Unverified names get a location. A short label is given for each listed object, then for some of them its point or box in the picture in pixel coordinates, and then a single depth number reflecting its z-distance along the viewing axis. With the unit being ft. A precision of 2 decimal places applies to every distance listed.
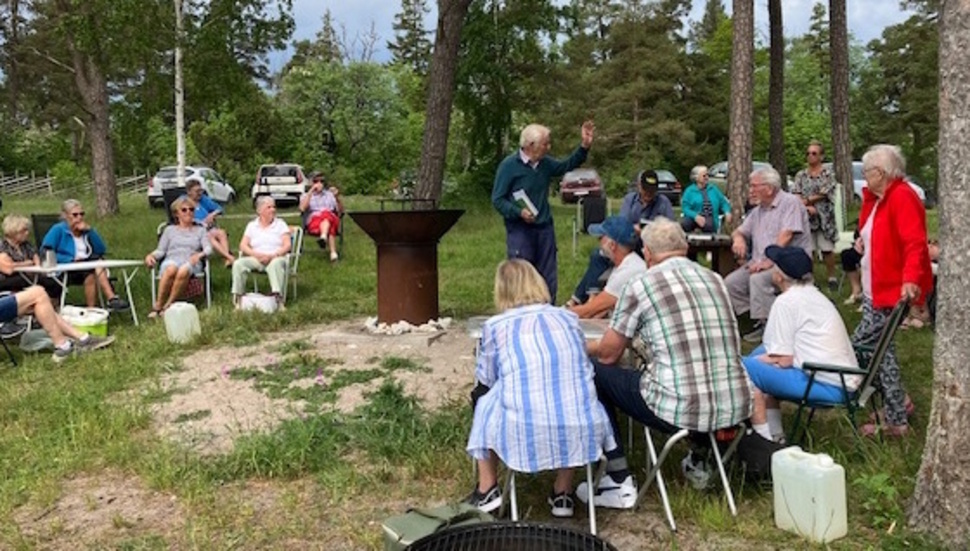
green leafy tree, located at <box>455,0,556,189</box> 59.88
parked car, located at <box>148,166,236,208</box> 76.38
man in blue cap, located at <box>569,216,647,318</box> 14.79
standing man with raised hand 20.22
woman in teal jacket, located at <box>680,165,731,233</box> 30.78
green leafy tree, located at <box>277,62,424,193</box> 111.86
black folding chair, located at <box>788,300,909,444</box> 11.66
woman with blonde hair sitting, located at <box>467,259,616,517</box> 10.17
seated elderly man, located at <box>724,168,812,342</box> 20.48
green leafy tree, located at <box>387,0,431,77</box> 204.13
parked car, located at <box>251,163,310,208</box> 83.84
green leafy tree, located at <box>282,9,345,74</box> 123.00
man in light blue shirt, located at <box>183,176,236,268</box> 27.26
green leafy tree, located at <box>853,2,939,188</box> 116.37
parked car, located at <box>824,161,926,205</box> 61.05
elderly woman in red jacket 13.46
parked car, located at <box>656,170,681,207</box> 83.06
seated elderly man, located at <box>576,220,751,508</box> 10.60
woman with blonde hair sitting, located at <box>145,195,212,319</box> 25.32
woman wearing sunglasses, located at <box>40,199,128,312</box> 25.16
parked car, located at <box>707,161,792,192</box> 86.09
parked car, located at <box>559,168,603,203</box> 85.46
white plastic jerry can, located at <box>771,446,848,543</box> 9.99
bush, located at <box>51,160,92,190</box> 114.73
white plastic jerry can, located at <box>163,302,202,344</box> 21.58
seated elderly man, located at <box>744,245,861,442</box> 12.29
